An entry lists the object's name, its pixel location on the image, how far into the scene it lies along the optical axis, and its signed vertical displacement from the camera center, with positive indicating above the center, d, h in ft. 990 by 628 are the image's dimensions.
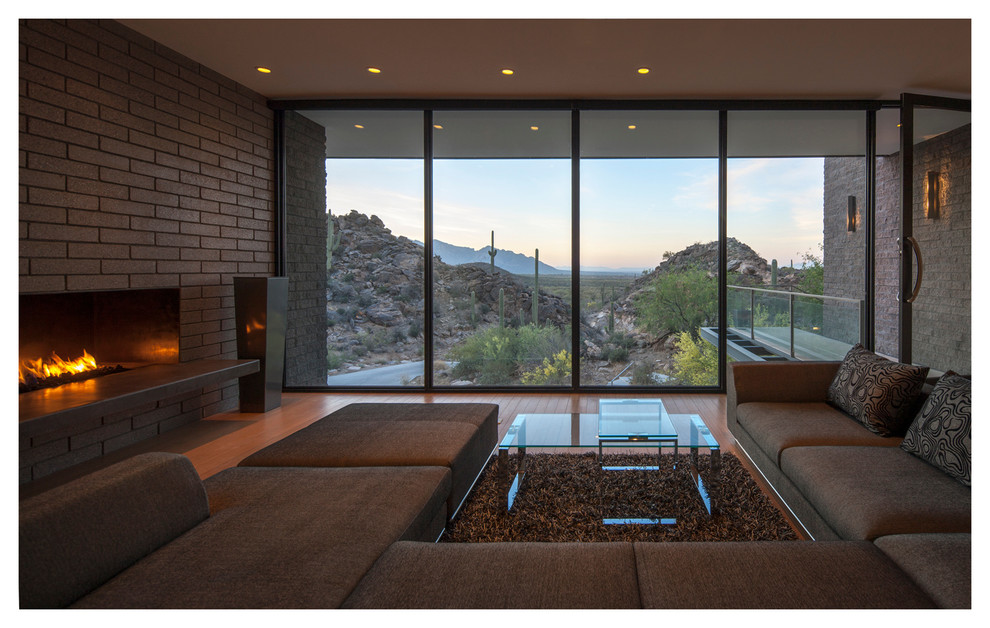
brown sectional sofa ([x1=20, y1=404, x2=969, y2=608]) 3.82 -1.95
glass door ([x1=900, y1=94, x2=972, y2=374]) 13.20 +1.79
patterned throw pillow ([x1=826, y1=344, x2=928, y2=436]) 8.04 -1.28
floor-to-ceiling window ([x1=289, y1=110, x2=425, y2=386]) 16.66 +2.01
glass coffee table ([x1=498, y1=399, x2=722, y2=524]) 7.97 -1.92
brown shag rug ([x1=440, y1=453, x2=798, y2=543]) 7.29 -2.87
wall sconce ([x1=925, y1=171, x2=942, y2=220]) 13.76 +2.70
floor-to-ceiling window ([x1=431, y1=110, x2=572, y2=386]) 16.65 +1.49
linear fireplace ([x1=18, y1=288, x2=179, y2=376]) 11.80 -0.44
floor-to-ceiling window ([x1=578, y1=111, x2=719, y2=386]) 16.40 +1.73
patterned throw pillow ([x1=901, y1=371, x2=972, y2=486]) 6.17 -1.43
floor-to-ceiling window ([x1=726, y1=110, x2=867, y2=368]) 16.14 +2.16
